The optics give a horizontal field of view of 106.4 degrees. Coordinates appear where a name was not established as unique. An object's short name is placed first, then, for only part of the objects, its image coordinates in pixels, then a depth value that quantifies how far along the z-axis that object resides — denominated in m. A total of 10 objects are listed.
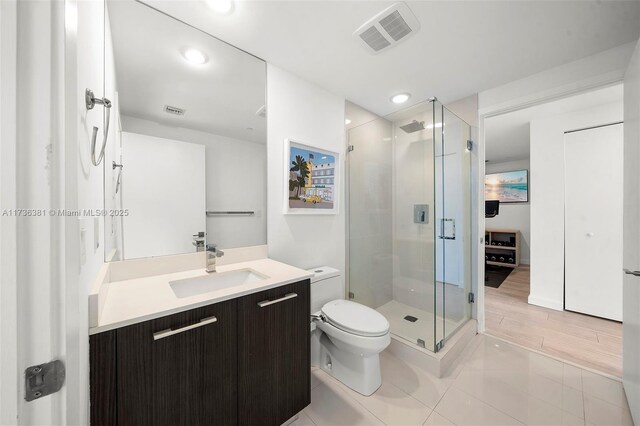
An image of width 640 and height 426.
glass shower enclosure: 2.08
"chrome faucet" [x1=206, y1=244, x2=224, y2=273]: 1.46
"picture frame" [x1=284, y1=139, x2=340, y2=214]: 1.90
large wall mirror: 1.29
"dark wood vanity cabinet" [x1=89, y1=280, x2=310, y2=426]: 0.83
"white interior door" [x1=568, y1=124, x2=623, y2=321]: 2.48
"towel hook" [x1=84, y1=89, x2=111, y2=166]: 0.75
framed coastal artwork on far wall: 4.85
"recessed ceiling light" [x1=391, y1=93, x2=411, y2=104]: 2.35
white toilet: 1.52
